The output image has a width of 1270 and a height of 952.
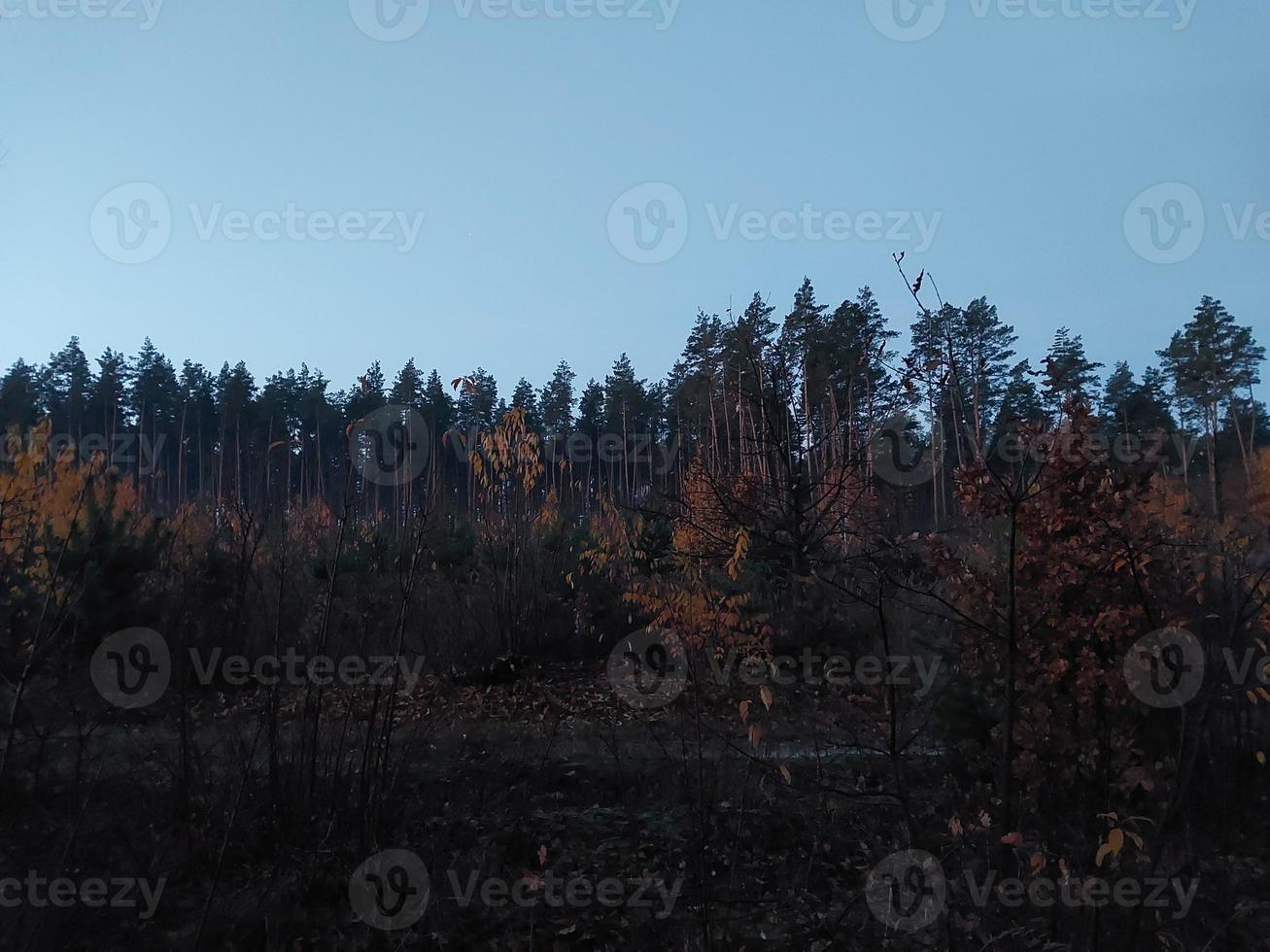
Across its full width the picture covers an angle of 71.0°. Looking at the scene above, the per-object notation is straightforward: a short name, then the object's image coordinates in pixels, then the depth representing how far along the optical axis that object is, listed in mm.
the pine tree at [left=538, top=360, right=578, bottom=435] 52406
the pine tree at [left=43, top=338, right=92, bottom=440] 47406
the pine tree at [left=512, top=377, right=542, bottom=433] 51006
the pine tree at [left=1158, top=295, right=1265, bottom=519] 38312
